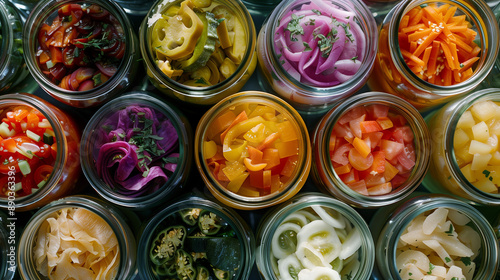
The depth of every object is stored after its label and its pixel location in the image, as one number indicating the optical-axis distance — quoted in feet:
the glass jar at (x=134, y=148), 1.36
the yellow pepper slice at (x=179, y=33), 1.32
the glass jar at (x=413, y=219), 1.38
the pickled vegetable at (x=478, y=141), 1.39
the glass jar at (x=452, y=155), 1.37
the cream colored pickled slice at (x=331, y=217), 1.40
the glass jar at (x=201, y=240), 1.38
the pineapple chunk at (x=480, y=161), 1.38
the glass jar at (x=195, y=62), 1.33
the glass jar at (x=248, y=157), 1.35
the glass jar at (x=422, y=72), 1.37
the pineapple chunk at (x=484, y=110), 1.41
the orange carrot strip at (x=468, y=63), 1.43
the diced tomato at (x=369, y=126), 1.38
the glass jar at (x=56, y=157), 1.36
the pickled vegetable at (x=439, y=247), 1.40
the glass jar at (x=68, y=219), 1.37
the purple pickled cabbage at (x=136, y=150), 1.36
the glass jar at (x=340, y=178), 1.36
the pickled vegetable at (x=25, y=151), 1.38
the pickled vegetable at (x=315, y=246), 1.37
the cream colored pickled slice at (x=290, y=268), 1.38
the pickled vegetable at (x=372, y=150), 1.39
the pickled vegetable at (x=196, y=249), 1.39
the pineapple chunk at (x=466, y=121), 1.41
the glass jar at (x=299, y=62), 1.35
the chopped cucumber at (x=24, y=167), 1.37
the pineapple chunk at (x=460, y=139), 1.41
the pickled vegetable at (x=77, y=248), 1.38
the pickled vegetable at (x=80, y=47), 1.40
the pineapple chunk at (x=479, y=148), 1.38
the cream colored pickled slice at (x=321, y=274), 1.35
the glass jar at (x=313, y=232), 1.36
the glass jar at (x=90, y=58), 1.37
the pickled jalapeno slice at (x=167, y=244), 1.38
